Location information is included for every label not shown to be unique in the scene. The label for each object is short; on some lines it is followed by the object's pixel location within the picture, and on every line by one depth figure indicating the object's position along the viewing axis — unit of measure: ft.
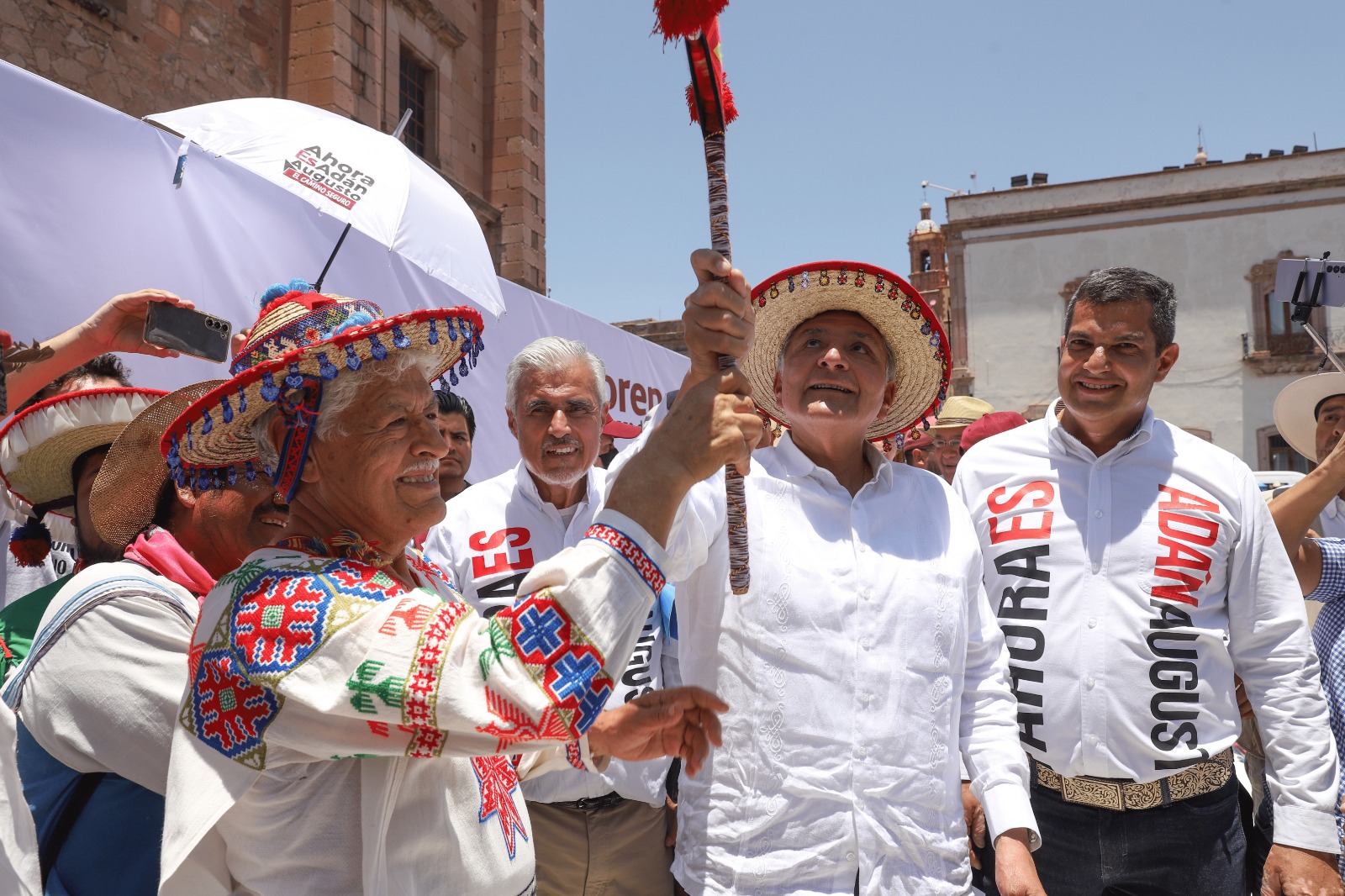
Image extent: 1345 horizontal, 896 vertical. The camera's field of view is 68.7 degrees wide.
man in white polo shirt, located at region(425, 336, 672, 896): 9.88
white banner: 11.50
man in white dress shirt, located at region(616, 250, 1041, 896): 6.98
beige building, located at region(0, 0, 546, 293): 29.12
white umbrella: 14.19
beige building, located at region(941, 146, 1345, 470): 93.25
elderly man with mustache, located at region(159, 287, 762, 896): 4.61
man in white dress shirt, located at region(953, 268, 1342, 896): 8.82
